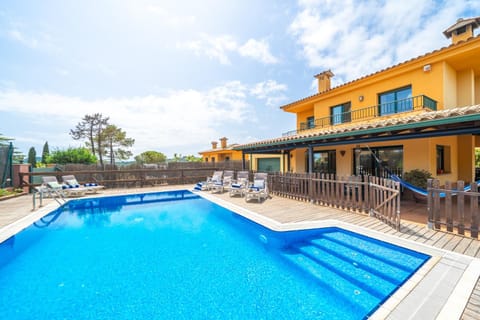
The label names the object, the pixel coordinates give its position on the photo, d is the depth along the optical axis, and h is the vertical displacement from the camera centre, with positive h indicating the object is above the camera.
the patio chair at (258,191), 9.28 -1.29
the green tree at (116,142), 28.47 +3.09
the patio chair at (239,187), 10.61 -1.26
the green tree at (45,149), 31.98 +2.45
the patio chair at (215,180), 12.79 -1.09
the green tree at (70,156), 23.58 +0.95
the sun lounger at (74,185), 11.59 -1.18
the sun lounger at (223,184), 12.33 -1.27
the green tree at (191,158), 38.82 +0.97
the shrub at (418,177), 7.94 -0.64
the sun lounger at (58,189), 10.46 -1.31
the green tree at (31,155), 28.93 +1.37
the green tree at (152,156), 42.33 +1.57
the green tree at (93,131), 27.61 +4.51
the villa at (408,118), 7.46 +2.13
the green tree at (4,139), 17.77 +2.27
